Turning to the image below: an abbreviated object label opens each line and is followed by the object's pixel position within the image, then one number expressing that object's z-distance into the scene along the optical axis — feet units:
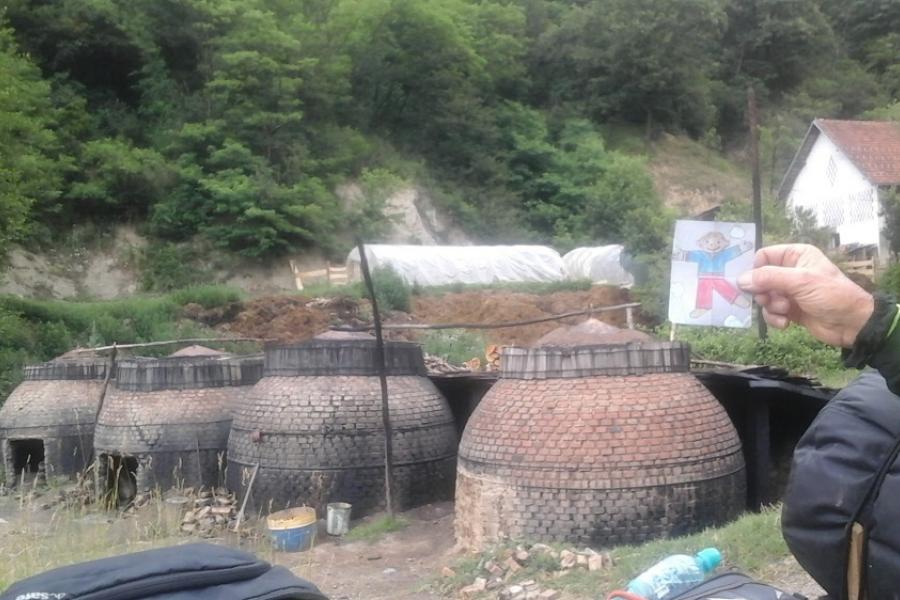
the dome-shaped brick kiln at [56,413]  51.31
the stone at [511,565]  25.87
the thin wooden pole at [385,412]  36.04
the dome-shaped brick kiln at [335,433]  36.68
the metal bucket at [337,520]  35.27
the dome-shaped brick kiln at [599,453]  26.91
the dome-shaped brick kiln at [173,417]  42.65
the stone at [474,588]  25.36
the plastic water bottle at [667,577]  7.61
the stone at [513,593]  24.12
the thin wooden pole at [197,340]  51.66
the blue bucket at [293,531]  33.71
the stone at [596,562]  24.82
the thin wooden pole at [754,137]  32.44
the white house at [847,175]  105.09
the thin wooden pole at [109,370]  48.85
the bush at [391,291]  82.79
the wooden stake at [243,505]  36.27
